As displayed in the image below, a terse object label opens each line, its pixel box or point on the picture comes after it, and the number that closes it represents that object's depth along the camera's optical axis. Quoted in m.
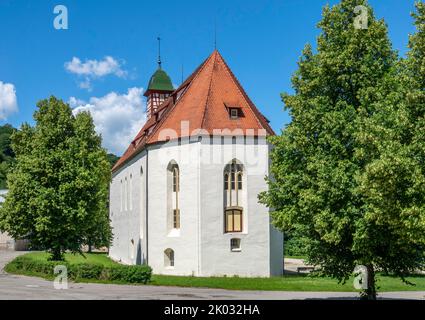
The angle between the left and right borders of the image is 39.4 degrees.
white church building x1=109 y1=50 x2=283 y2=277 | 44.12
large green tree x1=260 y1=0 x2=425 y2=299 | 21.16
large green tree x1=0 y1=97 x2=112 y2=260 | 39.00
